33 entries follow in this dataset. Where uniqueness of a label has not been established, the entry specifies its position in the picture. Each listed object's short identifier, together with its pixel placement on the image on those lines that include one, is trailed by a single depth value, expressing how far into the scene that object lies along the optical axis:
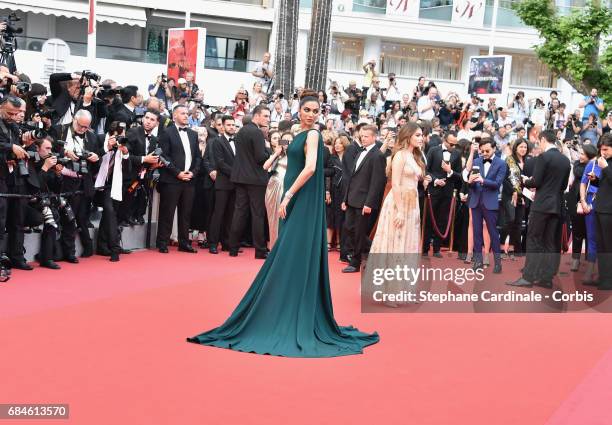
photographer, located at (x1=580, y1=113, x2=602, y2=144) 21.19
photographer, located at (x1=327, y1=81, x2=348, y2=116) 21.97
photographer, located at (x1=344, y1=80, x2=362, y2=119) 21.47
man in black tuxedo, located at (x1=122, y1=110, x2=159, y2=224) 12.05
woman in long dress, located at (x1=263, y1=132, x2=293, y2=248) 12.35
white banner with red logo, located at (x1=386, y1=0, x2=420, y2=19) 37.00
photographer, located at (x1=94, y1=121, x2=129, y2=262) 11.41
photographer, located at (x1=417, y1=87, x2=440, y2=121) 22.36
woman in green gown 7.32
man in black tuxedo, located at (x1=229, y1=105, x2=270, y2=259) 12.62
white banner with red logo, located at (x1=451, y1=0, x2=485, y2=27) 37.31
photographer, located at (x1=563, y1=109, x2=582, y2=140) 22.14
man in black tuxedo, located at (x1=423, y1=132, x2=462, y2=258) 13.59
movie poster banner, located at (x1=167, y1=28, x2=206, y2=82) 18.23
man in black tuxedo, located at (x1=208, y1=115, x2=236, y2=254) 13.10
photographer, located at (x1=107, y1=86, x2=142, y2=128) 12.19
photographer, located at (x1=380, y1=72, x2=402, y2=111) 23.70
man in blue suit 12.27
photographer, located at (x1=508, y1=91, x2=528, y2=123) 25.44
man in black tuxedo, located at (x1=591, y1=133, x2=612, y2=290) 10.79
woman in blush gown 9.59
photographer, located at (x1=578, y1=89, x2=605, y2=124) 21.83
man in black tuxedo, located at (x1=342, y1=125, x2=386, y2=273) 11.23
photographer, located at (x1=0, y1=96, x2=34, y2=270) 9.56
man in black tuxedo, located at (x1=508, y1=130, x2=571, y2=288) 10.95
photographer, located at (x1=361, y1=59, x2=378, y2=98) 24.66
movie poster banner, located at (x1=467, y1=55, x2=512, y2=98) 22.86
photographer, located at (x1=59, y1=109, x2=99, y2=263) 10.77
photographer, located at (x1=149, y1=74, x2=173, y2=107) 17.22
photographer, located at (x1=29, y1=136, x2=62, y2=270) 10.17
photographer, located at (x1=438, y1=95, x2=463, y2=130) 21.64
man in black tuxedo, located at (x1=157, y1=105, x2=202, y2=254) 12.62
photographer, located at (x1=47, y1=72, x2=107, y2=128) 11.64
